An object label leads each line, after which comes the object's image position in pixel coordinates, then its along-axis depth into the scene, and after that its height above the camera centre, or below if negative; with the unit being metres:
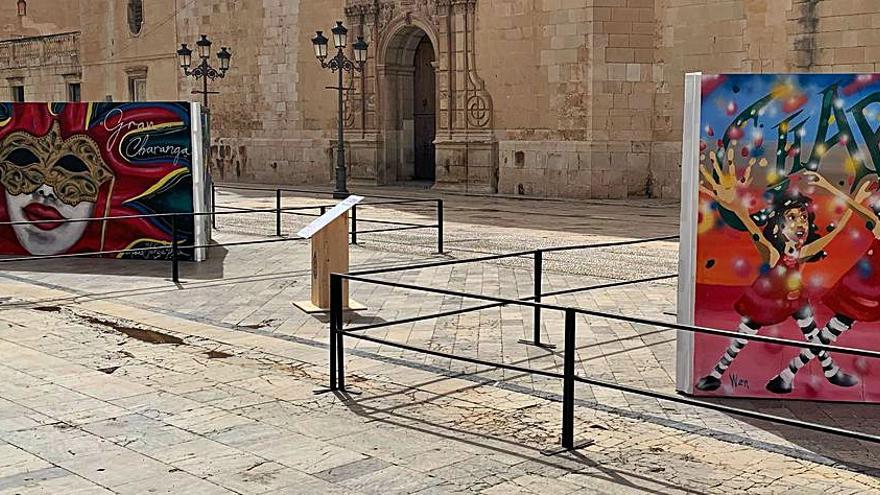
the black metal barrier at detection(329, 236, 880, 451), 5.27 -1.39
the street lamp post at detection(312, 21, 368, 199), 24.62 +1.47
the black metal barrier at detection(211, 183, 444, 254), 15.15 -1.50
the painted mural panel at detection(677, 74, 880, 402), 6.84 -0.66
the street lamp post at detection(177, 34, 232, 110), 28.75 +1.84
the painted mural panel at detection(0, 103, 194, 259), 14.40 -0.61
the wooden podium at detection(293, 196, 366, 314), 10.69 -1.24
